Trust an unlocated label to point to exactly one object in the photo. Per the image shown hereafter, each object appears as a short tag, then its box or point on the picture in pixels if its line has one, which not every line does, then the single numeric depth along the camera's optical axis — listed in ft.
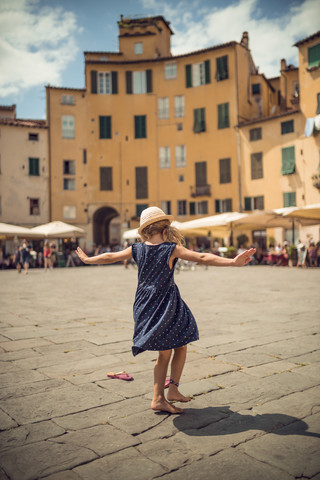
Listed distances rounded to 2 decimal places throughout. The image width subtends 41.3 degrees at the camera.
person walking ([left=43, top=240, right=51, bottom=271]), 71.77
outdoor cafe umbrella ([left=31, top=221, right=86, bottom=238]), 77.89
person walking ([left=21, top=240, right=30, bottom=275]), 63.04
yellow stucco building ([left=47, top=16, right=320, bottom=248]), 104.73
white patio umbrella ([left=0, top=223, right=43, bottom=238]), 74.30
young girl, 9.24
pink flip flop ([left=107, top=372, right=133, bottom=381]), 11.52
